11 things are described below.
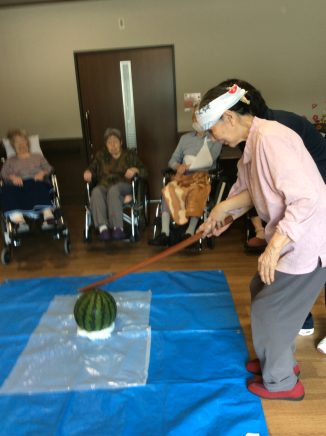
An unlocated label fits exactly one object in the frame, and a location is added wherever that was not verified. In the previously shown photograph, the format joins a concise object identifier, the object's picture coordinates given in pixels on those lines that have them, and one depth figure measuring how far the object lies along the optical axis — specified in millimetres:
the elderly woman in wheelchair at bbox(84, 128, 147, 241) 3266
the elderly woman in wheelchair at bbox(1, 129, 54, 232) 3238
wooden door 4598
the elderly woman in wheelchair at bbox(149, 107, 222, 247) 3150
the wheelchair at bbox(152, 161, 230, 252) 3229
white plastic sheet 1805
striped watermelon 2037
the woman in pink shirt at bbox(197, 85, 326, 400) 1279
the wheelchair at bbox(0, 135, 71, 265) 3244
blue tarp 1571
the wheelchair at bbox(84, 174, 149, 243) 3316
